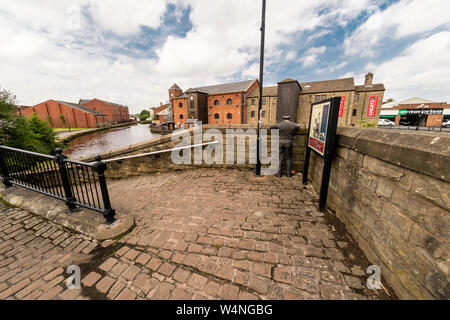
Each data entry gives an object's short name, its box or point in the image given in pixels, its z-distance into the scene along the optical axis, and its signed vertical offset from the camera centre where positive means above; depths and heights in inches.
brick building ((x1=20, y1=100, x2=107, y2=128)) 1849.2 +81.1
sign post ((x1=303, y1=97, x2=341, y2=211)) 118.4 -11.9
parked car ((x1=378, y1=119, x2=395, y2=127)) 1148.5 -41.6
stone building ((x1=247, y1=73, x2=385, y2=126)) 1206.3 +142.8
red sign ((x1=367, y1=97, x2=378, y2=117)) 1192.2 +66.8
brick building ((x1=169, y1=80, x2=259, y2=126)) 1491.1 +136.8
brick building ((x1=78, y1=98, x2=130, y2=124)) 2485.2 +181.6
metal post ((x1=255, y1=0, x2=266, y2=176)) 193.5 +53.2
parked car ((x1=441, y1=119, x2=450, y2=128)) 899.6 -47.6
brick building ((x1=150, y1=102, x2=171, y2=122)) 2755.9 +96.2
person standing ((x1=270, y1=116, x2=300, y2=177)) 200.4 -23.6
